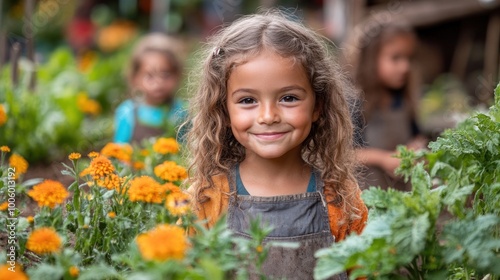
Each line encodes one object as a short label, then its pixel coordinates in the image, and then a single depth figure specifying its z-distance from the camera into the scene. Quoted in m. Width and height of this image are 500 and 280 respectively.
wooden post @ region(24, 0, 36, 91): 4.90
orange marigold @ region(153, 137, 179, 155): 2.88
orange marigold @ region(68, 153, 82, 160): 2.16
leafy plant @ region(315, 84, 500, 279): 1.66
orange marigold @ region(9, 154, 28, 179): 2.44
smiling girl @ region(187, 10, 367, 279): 2.31
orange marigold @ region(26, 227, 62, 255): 1.66
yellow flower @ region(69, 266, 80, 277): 1.65
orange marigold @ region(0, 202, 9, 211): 2.14
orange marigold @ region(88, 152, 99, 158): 2.23
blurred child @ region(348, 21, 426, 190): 5.03
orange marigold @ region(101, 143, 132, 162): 2.73
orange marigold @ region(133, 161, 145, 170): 2.91
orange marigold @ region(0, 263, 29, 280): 1.38
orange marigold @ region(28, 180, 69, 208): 1.98
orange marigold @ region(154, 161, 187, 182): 2.32
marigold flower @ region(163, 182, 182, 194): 2.19
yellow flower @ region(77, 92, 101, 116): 5.63
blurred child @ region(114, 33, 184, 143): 5.00
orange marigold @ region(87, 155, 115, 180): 2.14
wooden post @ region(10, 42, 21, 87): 4.33
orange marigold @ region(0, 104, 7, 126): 2.64
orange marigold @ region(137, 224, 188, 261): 1.36
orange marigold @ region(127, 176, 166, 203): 1.99
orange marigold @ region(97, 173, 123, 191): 2.14
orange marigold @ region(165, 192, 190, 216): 1.87
